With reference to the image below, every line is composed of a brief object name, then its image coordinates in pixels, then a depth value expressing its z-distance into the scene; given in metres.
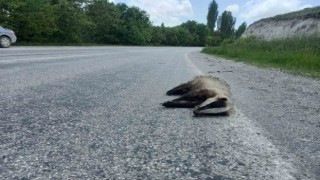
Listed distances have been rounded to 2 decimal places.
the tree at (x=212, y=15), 82.58
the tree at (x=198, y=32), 84.86
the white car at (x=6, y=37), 12.63
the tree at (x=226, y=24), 81.32
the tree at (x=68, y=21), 25.04
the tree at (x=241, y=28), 79.08
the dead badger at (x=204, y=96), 2.36
